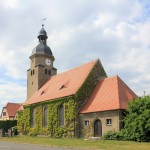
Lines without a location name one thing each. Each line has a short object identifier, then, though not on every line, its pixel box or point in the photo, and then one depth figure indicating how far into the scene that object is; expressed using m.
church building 21.44
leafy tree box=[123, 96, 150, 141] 17.37
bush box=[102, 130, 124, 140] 19.18
